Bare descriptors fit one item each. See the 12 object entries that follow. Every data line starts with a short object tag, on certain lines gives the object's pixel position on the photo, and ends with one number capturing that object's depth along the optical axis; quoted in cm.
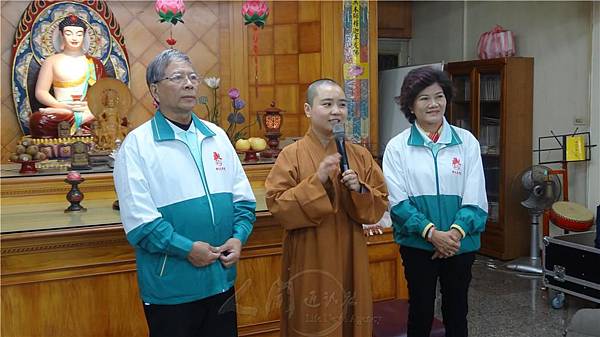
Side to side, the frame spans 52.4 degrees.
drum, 462
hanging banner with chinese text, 534
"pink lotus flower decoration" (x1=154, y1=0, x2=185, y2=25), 458
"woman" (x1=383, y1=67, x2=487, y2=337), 239
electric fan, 488
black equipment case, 381
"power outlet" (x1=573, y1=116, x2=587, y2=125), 503
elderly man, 188
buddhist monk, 212
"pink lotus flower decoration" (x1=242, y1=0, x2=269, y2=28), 493
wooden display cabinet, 540
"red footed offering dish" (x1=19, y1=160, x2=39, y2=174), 388
